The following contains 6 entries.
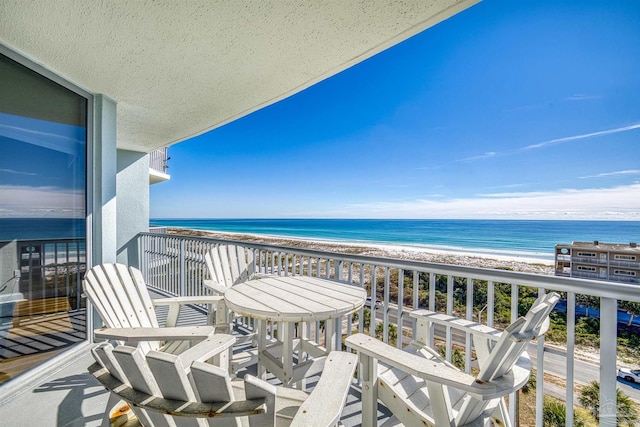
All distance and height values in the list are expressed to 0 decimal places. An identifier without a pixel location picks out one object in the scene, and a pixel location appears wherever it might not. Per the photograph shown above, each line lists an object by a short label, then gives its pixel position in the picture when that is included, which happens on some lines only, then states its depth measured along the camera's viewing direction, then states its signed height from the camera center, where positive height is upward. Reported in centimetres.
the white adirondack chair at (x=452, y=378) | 107 -68
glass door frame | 224 -12
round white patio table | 164 -58
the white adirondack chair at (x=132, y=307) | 155 -66
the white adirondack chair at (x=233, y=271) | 260 -62
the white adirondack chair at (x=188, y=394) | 75 -51
